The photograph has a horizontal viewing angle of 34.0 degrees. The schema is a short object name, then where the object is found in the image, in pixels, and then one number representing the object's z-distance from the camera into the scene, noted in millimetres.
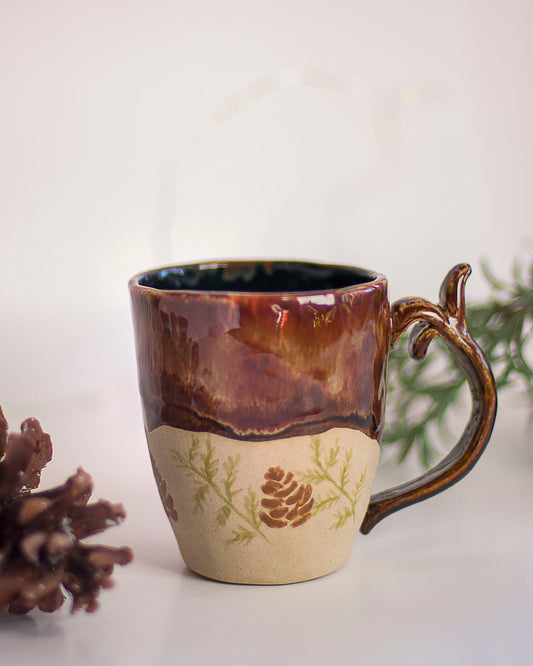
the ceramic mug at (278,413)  472
